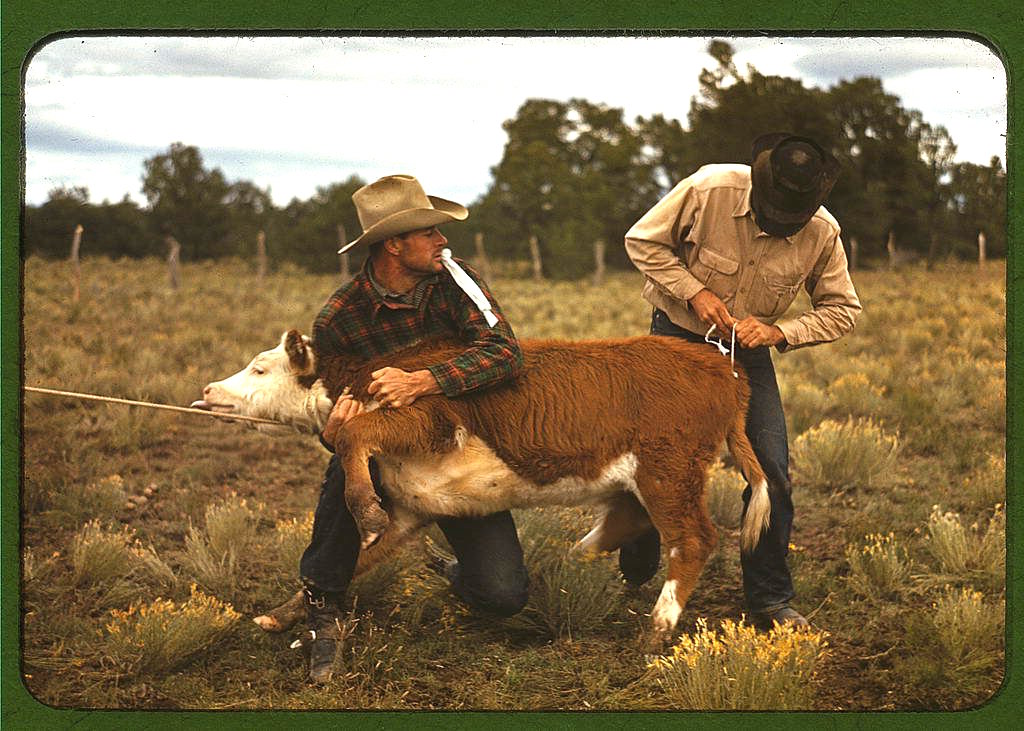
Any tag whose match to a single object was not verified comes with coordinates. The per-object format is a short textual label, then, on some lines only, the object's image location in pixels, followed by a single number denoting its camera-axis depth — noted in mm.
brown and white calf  4426
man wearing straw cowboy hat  4262
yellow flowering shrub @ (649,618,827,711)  4070
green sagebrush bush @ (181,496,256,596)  5285
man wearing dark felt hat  4633
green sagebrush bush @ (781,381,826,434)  8758
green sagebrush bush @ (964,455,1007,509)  6273
